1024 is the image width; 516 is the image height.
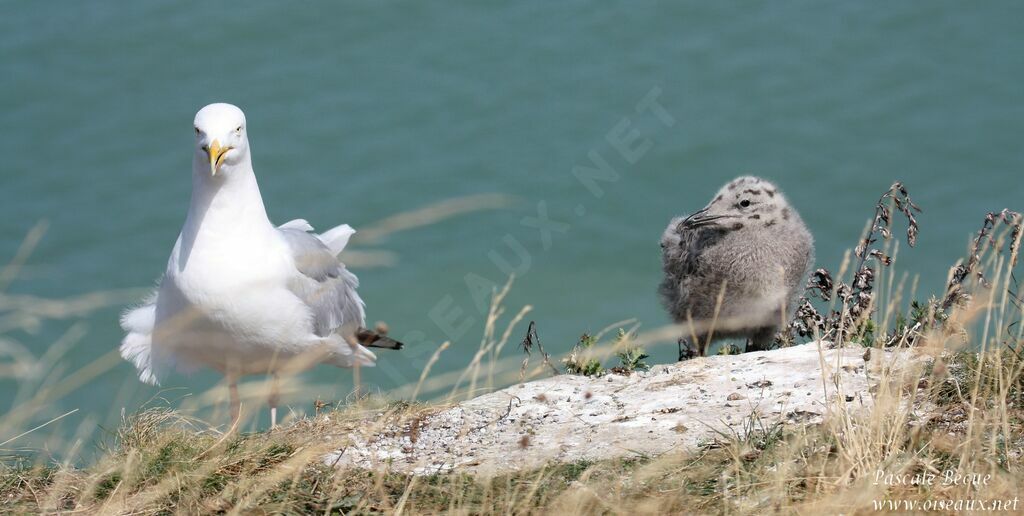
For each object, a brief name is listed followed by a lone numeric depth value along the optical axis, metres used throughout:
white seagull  13.02
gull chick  14.41
